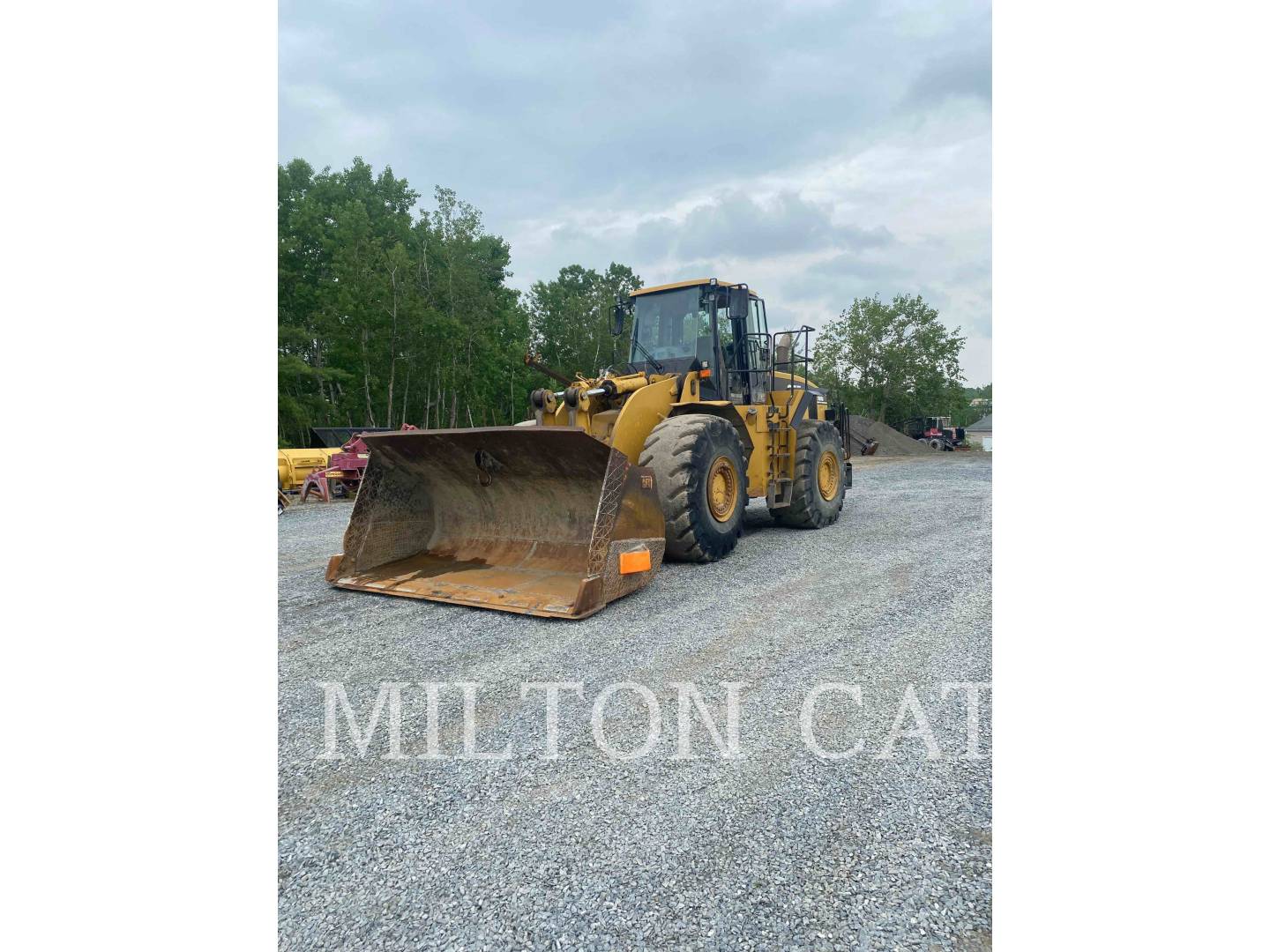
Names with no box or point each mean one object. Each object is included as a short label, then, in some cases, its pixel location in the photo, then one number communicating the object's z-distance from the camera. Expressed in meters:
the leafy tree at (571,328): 34.75
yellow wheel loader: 4.89
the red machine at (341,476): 12.91
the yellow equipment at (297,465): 13.62
